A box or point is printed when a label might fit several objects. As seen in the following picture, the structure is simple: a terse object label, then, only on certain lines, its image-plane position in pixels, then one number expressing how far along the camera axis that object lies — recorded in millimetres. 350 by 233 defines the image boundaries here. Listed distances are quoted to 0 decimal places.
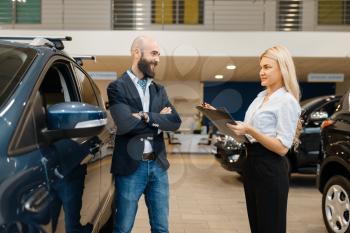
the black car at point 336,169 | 3908
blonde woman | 2363
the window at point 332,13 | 14672
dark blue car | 1378
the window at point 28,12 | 14141
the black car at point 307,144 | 7203
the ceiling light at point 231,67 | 13453
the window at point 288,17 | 13625
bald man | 2684
